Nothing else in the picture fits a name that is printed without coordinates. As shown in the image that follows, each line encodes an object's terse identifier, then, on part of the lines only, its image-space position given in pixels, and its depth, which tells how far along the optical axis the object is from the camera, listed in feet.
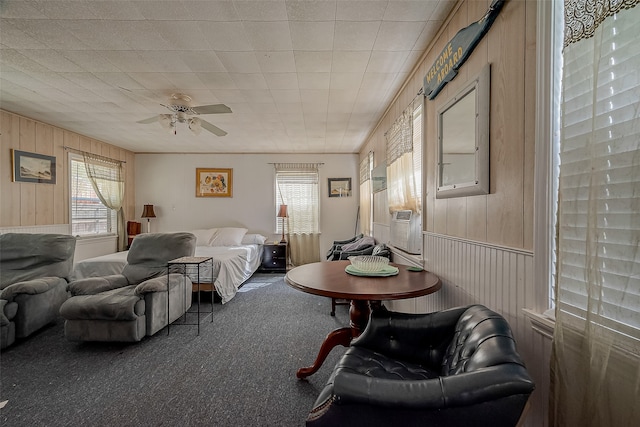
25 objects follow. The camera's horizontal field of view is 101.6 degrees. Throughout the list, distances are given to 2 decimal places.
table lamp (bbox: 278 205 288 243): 17.29
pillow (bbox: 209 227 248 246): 15.89
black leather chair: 2.29
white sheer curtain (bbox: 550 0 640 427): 2.26
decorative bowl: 6.11
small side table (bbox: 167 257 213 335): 8.61
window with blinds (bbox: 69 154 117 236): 14.05
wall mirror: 4.41
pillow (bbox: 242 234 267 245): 16.75
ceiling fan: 8.98
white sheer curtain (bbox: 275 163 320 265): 17.87
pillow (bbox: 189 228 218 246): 15.89
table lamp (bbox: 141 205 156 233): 17.39
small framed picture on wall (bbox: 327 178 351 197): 18.24
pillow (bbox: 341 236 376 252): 11.70
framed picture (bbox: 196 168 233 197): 18.19
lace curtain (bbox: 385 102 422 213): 7.77
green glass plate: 5.88
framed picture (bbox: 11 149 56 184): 11.21
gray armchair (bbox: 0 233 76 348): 7.52
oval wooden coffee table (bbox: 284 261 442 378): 4.70
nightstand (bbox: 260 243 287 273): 16.90
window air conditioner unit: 7.77
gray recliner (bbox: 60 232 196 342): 7.45
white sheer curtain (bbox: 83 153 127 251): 15.01
